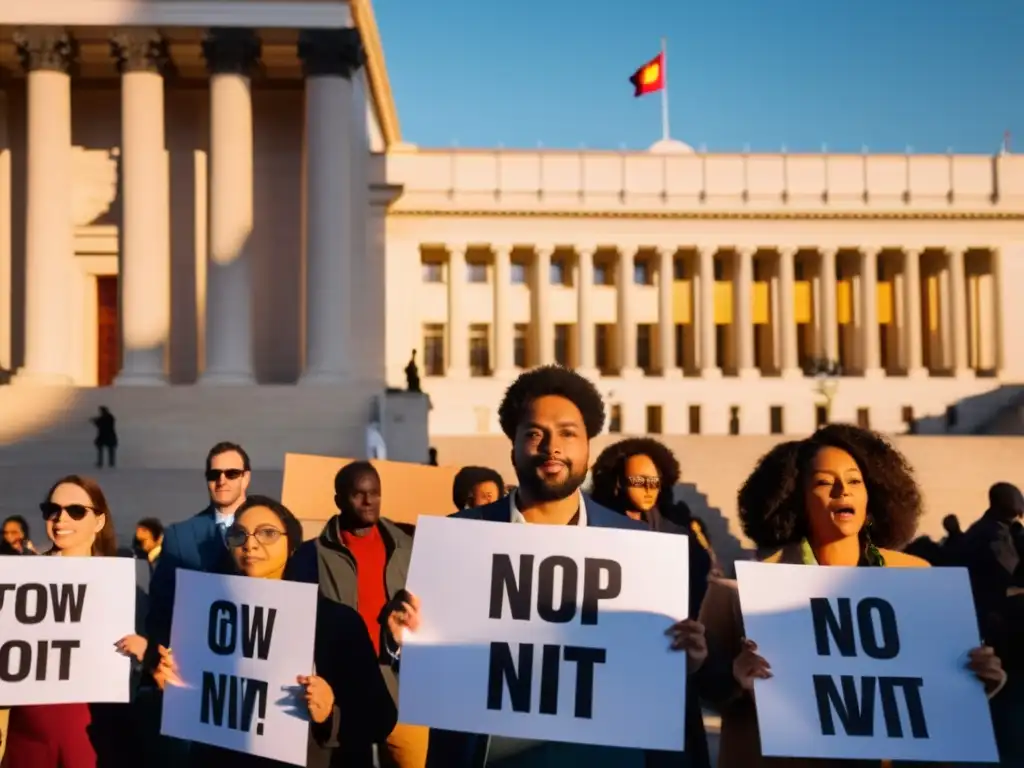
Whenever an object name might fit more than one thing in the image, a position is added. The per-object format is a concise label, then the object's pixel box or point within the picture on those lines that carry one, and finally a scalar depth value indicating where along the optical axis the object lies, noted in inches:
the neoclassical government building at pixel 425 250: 1341.0
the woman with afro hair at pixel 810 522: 168.6
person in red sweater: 228.2
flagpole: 2519.7
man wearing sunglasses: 216.8
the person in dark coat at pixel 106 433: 1115.3
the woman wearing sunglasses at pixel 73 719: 201.9
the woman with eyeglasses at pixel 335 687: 182.7
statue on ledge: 1323.8
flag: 2274.9
